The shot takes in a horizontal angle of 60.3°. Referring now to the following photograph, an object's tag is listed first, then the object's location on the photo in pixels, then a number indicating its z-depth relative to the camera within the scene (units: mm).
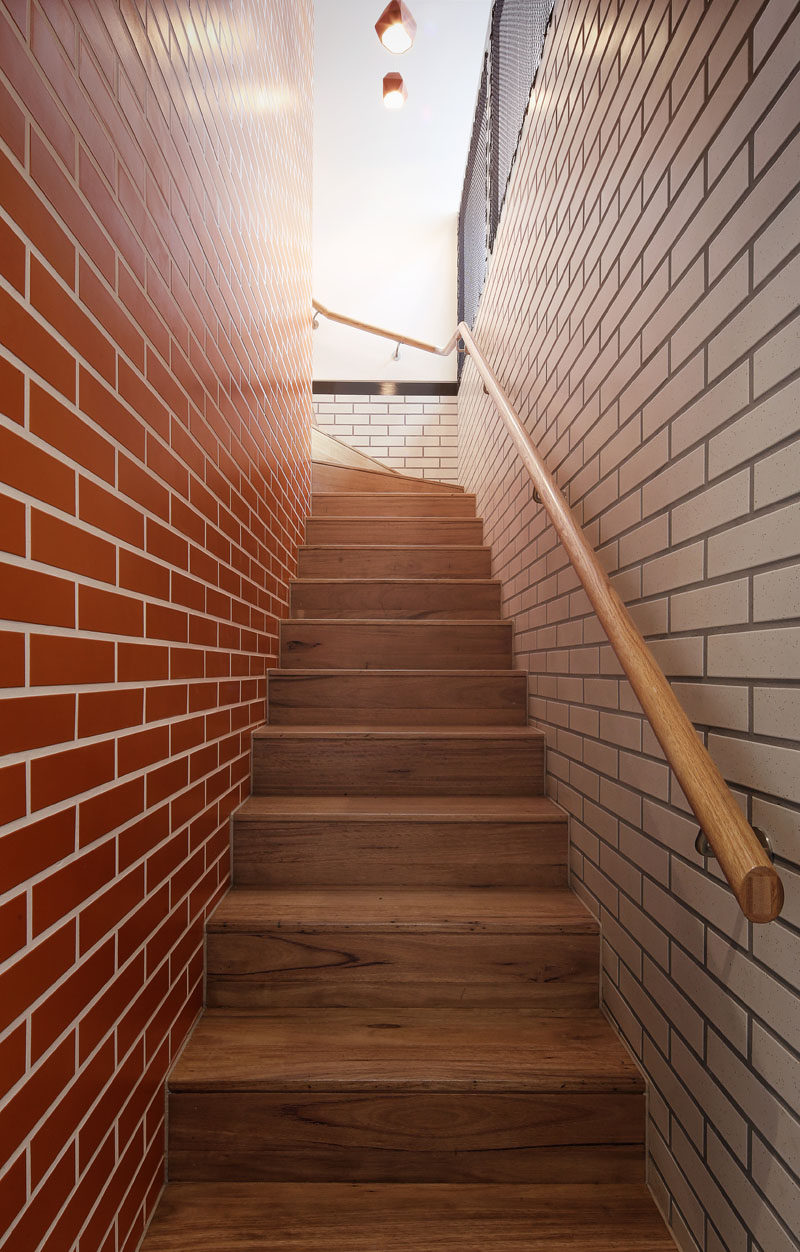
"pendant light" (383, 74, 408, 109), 3404
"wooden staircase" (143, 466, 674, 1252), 1156
